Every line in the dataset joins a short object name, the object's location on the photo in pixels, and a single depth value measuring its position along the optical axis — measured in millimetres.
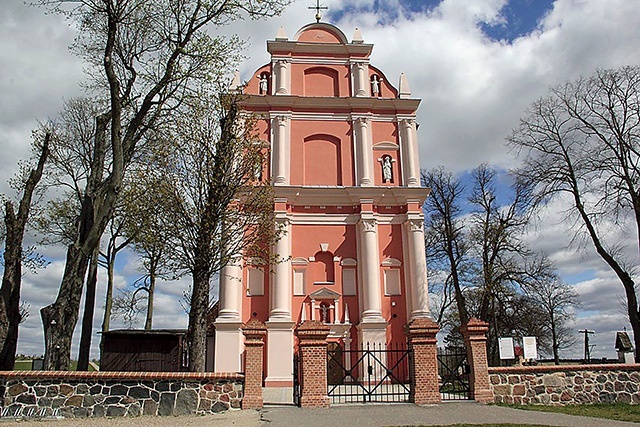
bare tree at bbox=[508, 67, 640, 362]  18156
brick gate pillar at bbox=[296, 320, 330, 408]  12438
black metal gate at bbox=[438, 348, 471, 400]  13703
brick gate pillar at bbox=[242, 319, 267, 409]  12062
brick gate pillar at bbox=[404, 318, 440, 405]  12891
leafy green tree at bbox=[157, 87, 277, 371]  14336
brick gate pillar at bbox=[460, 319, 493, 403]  13023
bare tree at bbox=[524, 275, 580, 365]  36316
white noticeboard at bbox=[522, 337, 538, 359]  17984
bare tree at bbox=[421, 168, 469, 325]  28766
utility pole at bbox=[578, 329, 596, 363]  42094
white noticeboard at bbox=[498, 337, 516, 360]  18266
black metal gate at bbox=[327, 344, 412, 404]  19125
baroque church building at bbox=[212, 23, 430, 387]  21188
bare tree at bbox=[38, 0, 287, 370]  13523
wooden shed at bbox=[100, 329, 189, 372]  19734
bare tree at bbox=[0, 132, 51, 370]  13031
